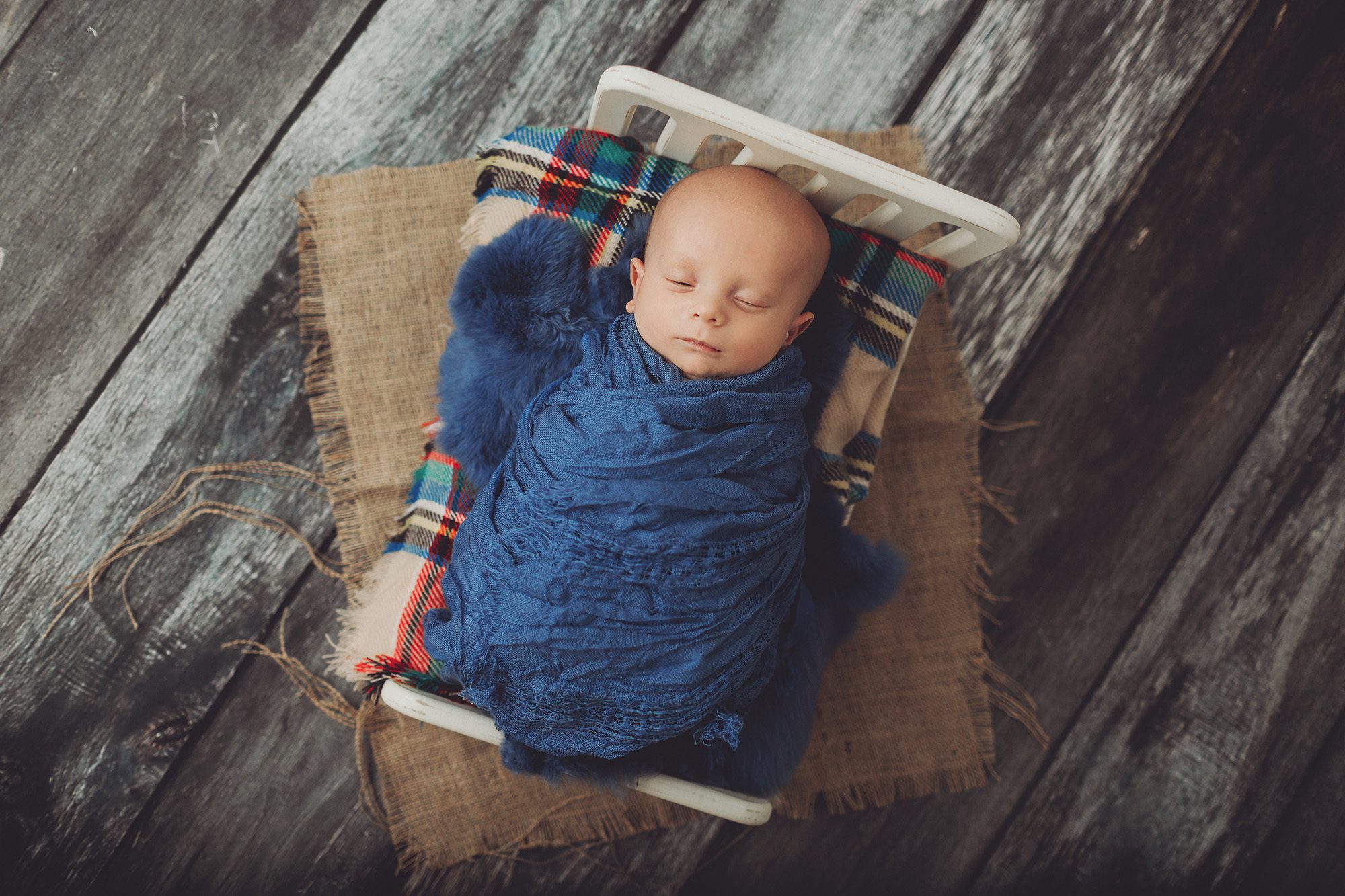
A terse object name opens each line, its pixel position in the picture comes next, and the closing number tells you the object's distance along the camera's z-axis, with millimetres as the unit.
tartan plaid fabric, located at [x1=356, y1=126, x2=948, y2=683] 937
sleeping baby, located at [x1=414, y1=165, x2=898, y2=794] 768
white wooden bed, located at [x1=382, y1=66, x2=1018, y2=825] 749
